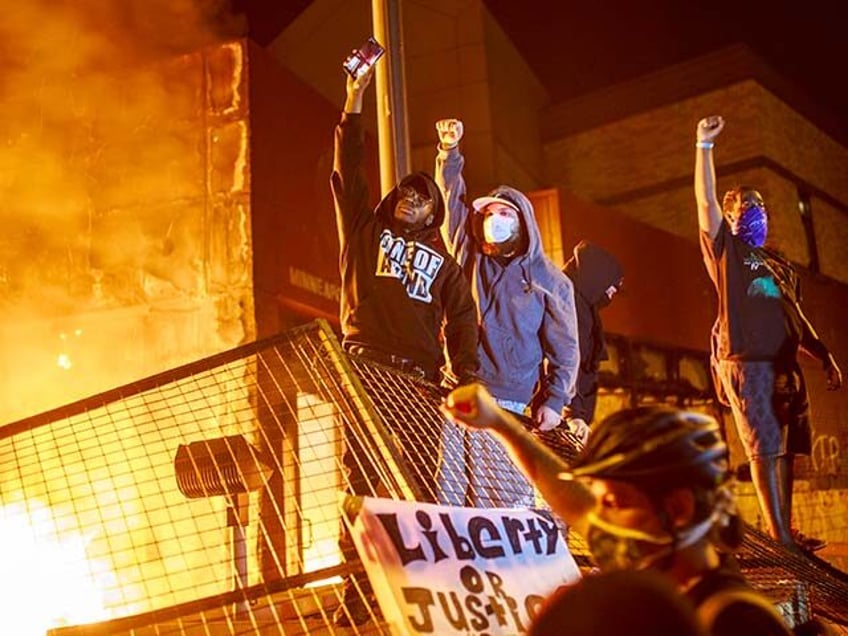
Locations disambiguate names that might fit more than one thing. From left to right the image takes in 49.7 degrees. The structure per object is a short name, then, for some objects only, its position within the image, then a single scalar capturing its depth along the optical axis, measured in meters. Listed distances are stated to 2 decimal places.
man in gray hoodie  6.31
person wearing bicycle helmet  2.11
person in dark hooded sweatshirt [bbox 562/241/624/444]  7.83
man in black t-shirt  6.25
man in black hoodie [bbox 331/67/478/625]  5.70
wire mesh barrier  5.20
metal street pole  7.37
